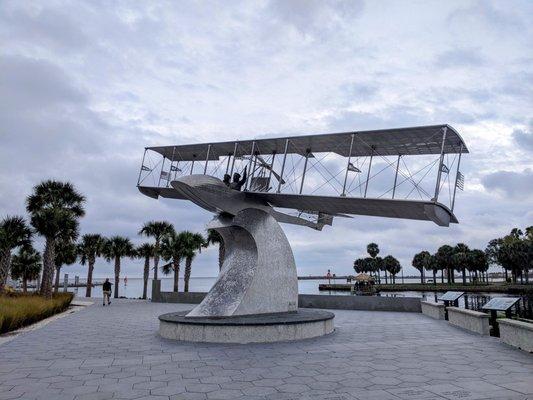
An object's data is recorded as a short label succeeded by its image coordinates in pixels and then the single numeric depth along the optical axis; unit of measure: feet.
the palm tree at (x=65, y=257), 147.33
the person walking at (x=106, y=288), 94.07
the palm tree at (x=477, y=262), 286.66
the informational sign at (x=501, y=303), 37.64
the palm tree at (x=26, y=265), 169.68
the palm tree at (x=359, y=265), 394.89
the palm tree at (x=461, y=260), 287.48
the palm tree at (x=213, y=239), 136.79
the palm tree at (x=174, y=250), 135.13
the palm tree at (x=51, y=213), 96.02
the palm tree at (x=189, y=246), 135.33
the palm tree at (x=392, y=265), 362.98
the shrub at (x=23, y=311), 49.51
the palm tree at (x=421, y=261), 347.42
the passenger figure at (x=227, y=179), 52.00
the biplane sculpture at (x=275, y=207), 44.78
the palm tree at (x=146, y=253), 149.25
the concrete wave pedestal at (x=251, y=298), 38.47
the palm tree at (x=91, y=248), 151.94
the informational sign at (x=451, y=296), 55.01
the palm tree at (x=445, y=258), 305.73
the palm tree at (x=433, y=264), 319.88
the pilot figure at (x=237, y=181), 51.47
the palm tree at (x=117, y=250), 149.07
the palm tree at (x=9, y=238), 92.63
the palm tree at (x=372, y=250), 352.28
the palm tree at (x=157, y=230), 138.51
